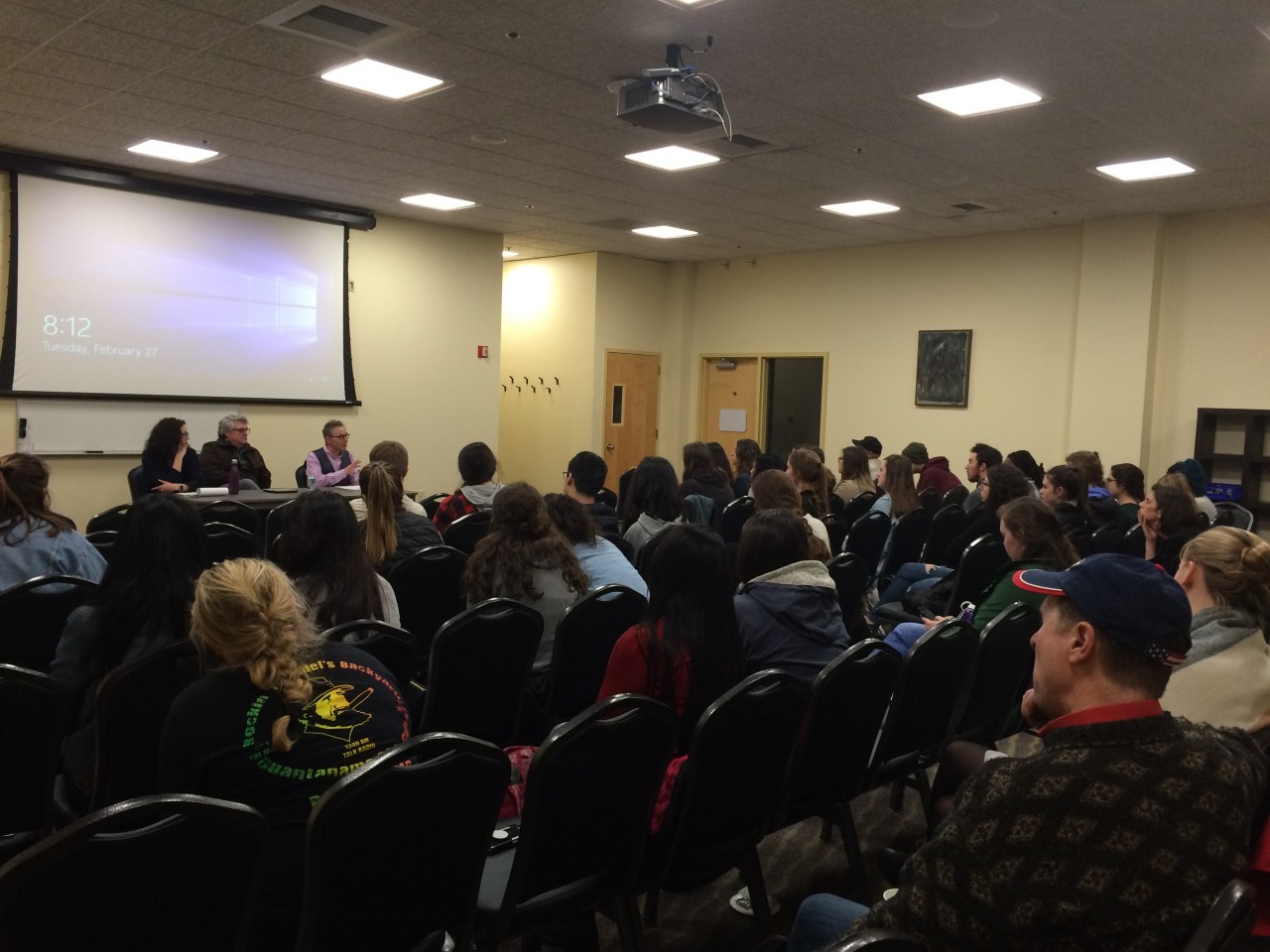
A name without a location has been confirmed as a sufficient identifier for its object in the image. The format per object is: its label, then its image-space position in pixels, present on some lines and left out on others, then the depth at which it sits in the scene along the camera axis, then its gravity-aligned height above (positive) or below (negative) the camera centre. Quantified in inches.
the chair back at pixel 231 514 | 200.4 -27.5
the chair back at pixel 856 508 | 254.7 -27.6
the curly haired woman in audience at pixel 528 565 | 131.2 -23.7
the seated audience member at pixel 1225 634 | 84.3 -19.9
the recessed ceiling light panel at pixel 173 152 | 276.5 +68.1
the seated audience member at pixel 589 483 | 181.3 -16.7
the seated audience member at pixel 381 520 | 154.3 -21.3
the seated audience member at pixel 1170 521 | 172.1 -18.9
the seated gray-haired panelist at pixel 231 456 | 290.5 -22.3
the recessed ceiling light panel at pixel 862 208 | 329.4 +69.4
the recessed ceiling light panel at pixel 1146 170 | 263.7 +69.5
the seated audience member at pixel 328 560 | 104.3 -19.4
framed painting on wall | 389.7 +16.9
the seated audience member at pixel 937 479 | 283.7 -21.1
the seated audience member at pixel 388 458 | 199.8 -15.4
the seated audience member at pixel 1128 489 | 222.8 -18.2
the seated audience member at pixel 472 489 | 200.7 -20.4
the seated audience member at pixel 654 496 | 186.9 -19.5
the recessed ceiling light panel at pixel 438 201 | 338.3 +68.2
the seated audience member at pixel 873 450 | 333.7 -15.5
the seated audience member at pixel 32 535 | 125.8 -21.1
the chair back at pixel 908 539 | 225.0 -31.5
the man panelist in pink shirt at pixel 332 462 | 289.4 -23.9
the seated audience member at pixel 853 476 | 272.8 -20.6
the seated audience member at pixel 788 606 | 107.0 -23.0
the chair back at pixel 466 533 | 182.5 -27.0
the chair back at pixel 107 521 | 177.6 -26.6
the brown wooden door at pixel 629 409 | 462.0 -5.4
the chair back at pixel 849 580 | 162.1 -30.6
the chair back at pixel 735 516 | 223.0 -26.8
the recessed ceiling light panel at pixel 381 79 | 203.1 +67.8
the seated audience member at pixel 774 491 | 176.2 -16.4
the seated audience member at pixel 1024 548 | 134.7 -20.2
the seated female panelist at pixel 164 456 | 251.6 -19.7
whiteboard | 296.2 -14.6
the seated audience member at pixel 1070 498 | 208.5 -18.8
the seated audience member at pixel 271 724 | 67.0 -24.5
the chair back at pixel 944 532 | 226.8 -29.3
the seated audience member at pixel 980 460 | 275.9 -14.5
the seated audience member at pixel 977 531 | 197.9 -24.8
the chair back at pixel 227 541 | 161.8 -26.9
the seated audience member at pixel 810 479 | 230.4 -18.4
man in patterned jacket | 46.5 -20.7
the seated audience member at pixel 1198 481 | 239.1 -16.9
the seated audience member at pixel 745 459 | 302.2 -19.0
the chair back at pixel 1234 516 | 249.0 -26.0
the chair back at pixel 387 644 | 97.6 -26.4
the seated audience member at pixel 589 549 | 143.4 -23.3
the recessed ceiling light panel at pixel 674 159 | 264.2 +68.2
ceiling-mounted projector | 185.2 +58.8
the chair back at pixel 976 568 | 179.8 -30.4
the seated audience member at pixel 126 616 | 92.2 -23.0
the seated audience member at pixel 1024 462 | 257.3 -13.7
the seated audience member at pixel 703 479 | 240.2 -20.5
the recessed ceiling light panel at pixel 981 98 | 203.3 +68.4
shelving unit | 317.1 -10.6
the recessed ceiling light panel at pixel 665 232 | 388.5 +69.0
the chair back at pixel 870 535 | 220.7 -30.3
